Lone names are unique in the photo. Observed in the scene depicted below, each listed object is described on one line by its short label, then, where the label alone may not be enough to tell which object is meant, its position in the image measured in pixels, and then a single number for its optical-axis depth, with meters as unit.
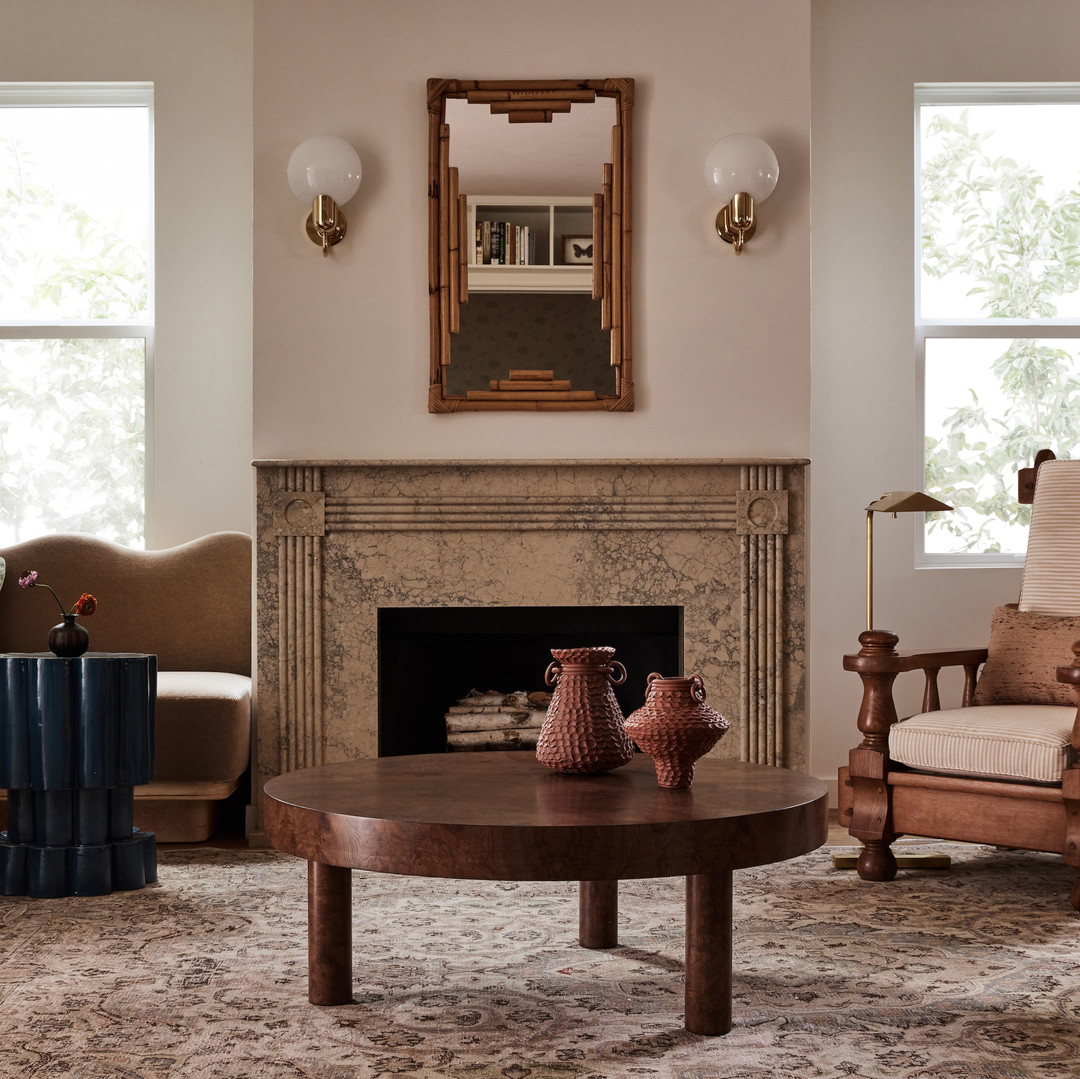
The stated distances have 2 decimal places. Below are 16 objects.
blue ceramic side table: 3.05
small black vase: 3.15
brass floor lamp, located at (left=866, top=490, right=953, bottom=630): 3.40
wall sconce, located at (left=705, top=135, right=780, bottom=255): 3.81
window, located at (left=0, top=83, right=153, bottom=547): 4.72
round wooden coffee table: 1.86
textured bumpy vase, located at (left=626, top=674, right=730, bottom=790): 2.18
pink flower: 3.22
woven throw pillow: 3.39
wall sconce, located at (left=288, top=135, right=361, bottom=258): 3.79
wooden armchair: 2.96
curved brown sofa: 4.30
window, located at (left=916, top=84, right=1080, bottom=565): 4.70
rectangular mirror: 3.94
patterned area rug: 1.95
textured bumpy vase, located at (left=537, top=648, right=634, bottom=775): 2.35
